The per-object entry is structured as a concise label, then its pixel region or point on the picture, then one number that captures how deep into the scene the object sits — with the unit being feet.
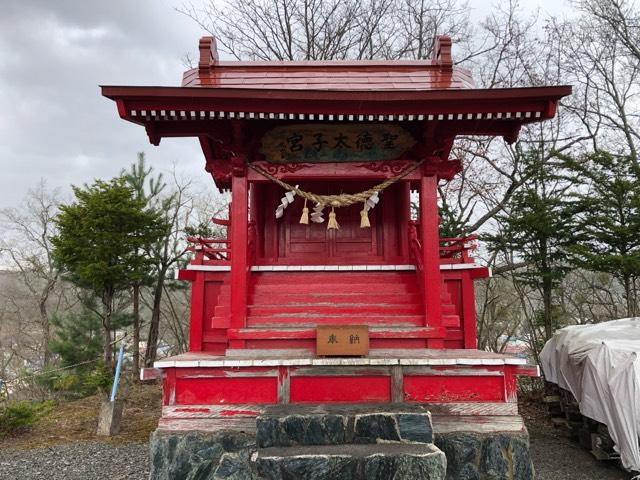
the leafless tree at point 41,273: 55.47
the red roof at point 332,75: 21.85
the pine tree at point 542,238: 35.32
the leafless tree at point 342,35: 52.49
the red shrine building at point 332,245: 16.05
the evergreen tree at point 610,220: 30.50
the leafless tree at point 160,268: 44.55
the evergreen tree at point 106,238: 35.68
